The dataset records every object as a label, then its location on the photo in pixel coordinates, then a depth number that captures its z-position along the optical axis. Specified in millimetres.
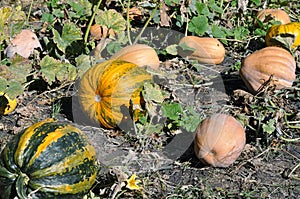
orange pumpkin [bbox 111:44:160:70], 4922
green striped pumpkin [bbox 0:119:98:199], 3469
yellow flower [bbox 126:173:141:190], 3613
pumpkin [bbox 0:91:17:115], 4527
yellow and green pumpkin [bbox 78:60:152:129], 4367
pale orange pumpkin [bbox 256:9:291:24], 5992
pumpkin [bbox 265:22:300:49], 5395
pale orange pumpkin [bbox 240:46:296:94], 4770
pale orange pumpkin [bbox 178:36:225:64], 5406
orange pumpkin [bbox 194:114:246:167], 4016
